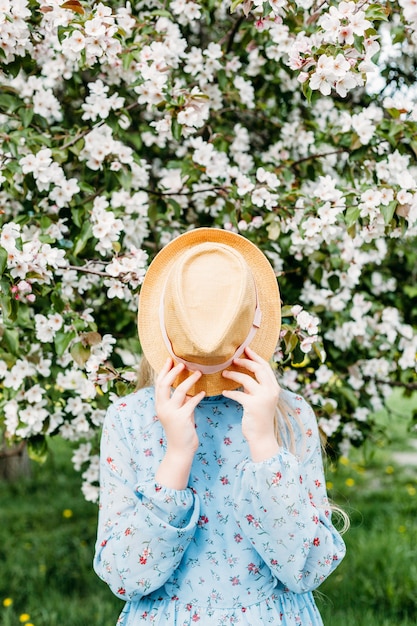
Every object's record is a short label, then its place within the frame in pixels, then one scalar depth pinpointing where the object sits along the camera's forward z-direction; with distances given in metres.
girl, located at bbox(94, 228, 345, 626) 1.59
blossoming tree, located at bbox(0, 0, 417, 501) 2.29
